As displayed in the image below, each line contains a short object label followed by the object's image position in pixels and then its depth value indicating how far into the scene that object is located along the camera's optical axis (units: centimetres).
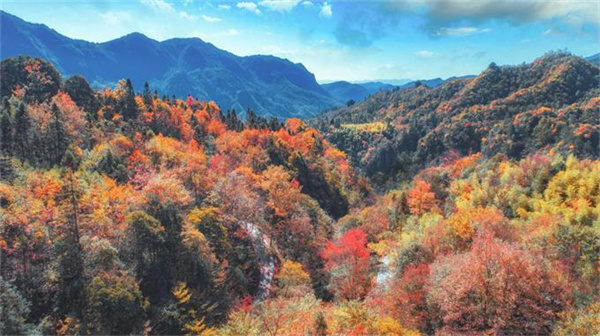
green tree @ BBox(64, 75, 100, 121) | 8794
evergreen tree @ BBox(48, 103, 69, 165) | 6142
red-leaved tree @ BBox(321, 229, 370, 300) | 4850
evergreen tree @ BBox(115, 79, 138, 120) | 9488
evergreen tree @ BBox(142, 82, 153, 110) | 10539
